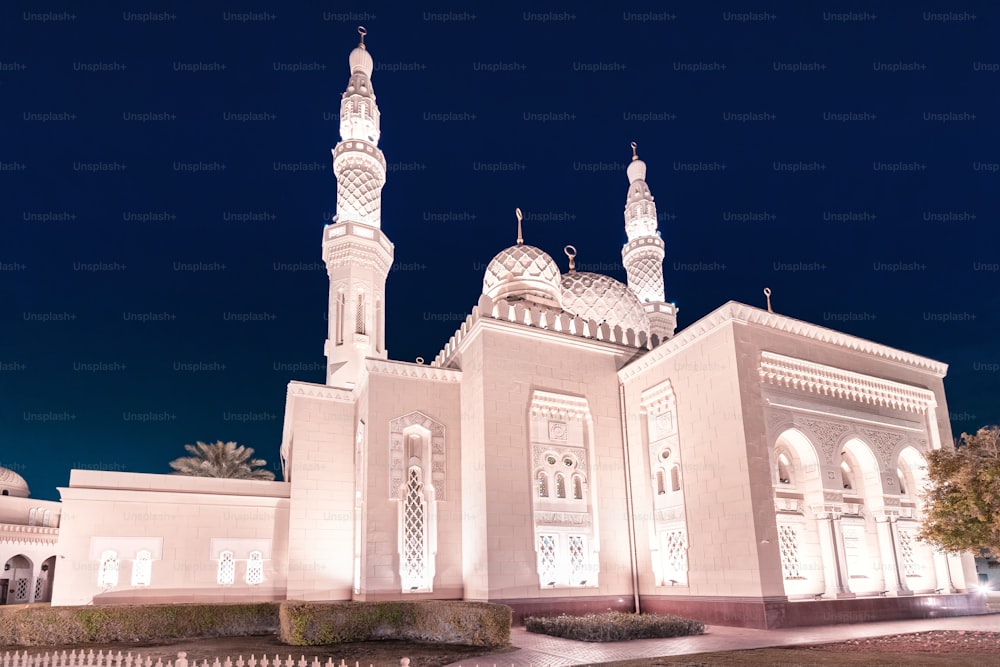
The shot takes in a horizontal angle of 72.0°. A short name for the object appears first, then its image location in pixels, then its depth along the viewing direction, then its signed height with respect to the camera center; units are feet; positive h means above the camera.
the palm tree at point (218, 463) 74.38 +8.67
